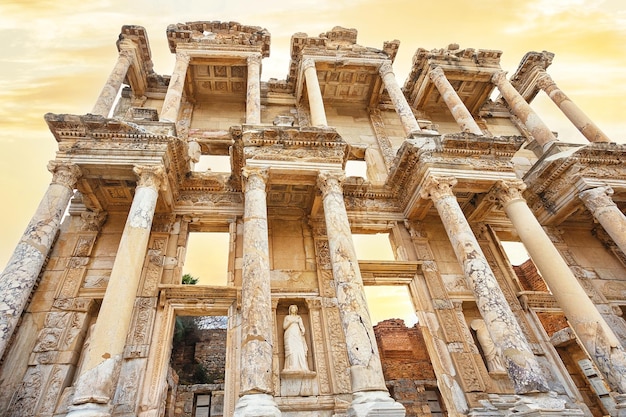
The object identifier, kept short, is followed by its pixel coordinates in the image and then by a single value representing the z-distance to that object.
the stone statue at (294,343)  8.80
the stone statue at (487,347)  9.26
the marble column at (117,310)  6.03
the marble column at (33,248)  6.95
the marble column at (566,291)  7.49
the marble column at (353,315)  6.12
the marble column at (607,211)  9.66
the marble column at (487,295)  7.00
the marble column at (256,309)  5.98
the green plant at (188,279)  26.42
